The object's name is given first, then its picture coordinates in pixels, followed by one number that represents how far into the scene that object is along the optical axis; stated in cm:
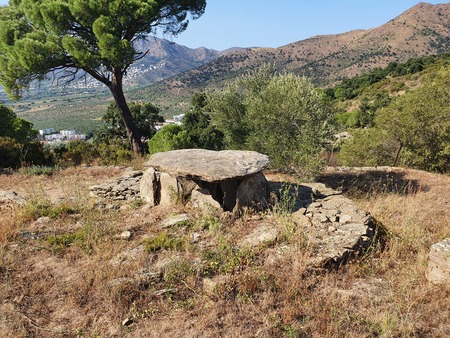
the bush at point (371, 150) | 1755
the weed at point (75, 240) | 594
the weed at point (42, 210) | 730
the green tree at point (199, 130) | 2662
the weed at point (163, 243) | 600
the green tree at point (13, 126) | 2345
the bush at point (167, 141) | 2220
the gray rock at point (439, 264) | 501
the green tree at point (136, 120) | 3009
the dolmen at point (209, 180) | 734
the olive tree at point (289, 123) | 1119
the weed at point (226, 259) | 530
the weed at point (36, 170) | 1186
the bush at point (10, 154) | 1338
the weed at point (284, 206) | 716
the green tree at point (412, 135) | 1605
